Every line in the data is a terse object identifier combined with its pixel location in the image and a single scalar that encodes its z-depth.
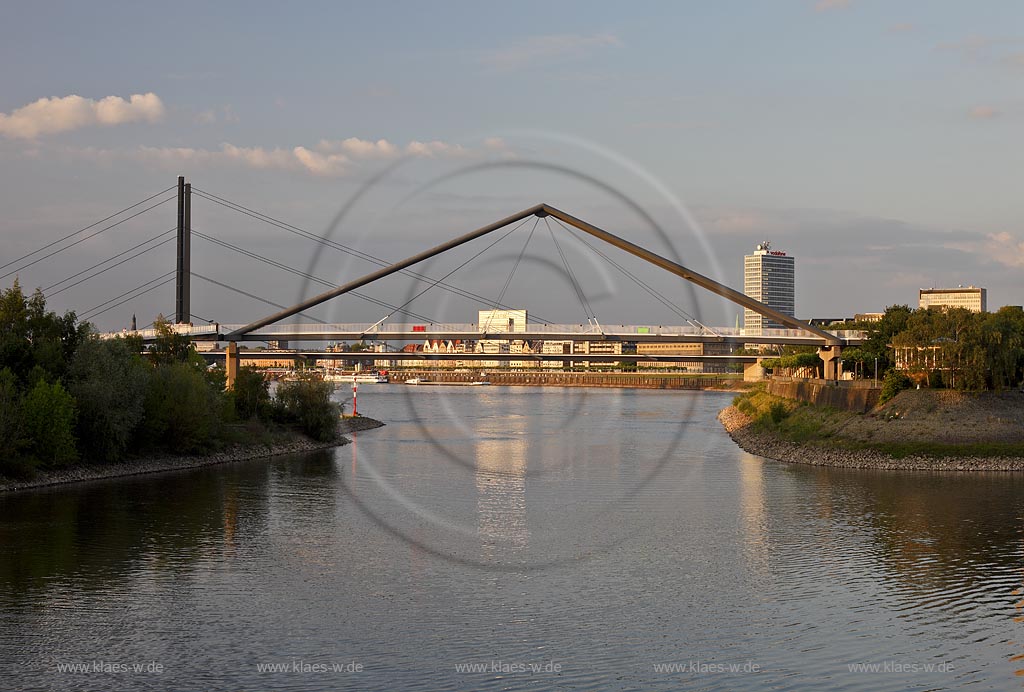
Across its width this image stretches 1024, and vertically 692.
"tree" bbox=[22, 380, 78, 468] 39.66
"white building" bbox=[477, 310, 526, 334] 81.81
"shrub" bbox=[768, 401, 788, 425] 67.14
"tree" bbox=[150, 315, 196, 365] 58.00
